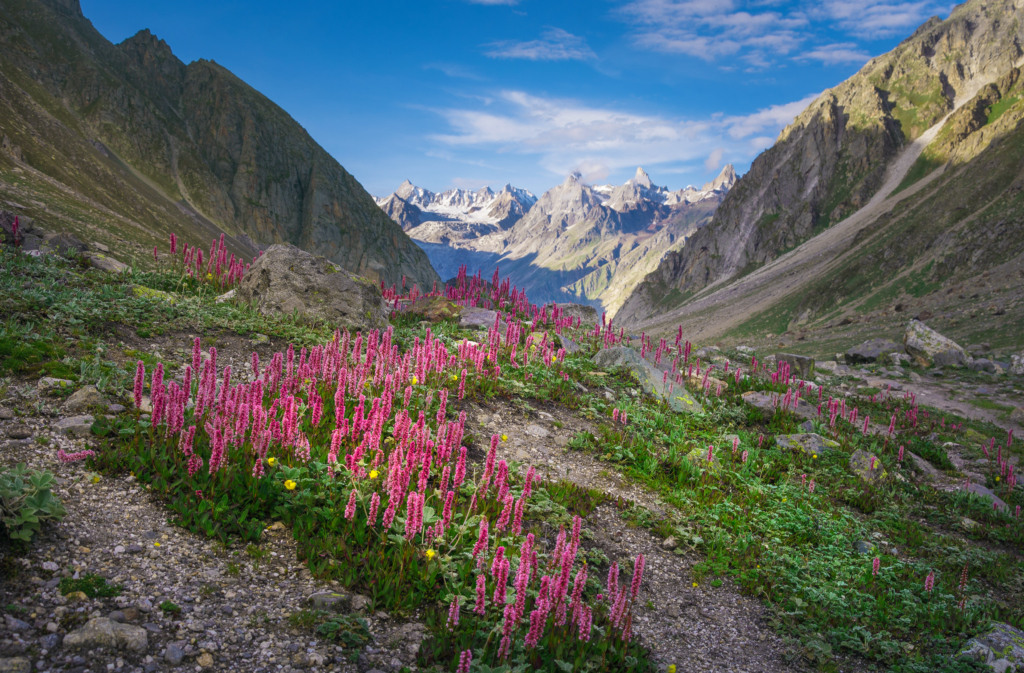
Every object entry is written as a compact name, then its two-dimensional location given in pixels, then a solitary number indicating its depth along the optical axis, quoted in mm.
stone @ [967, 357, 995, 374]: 25083
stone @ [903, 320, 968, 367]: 26891
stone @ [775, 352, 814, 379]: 23891
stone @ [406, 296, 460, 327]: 16891
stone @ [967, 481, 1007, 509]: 9899
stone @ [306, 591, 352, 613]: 4113
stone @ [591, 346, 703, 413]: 12859
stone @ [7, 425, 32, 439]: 4969
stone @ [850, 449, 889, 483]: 10258
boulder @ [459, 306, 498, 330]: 16047
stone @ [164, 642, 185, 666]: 3211
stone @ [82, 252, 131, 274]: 12578
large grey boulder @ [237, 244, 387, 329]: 12836
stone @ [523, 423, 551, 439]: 9602
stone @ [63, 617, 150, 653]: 3082
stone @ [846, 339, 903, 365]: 31362
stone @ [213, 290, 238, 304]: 12647
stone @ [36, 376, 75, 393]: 5879
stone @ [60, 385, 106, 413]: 5691
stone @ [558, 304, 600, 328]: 22145
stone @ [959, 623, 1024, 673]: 5051
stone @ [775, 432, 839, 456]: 11102
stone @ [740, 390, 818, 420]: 13141
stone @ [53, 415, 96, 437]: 5219
